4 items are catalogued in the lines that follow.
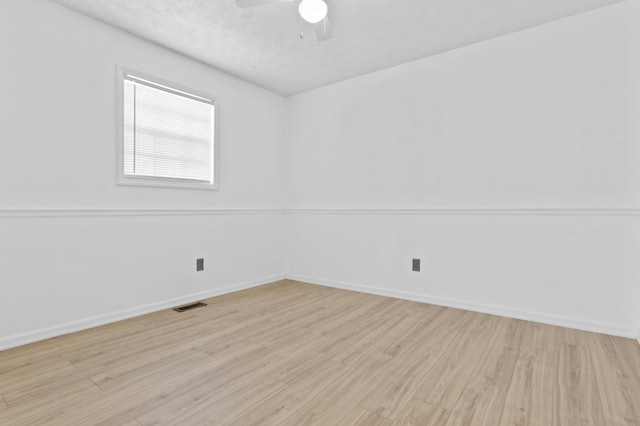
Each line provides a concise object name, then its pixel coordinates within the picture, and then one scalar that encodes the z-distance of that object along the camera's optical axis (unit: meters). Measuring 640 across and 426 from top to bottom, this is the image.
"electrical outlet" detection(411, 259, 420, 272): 3.12
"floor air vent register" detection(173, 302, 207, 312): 2.80
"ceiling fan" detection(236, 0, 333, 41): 1.84
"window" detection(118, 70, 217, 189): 2.61
